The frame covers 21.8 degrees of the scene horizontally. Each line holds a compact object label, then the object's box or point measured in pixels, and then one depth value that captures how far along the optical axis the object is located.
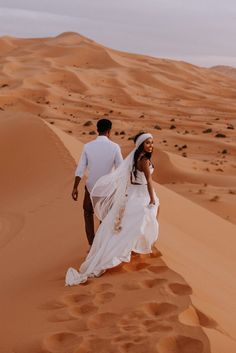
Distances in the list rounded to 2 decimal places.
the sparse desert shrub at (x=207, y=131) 25.18
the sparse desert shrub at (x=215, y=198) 12.37
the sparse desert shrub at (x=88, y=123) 25.02
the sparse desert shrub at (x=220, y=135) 24.02
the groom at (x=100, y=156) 5.96
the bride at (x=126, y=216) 5.49
